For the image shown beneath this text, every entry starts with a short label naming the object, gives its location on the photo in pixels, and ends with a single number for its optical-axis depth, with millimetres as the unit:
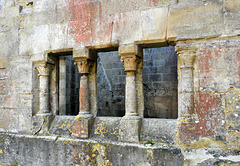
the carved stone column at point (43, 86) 3865
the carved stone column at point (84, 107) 3430
